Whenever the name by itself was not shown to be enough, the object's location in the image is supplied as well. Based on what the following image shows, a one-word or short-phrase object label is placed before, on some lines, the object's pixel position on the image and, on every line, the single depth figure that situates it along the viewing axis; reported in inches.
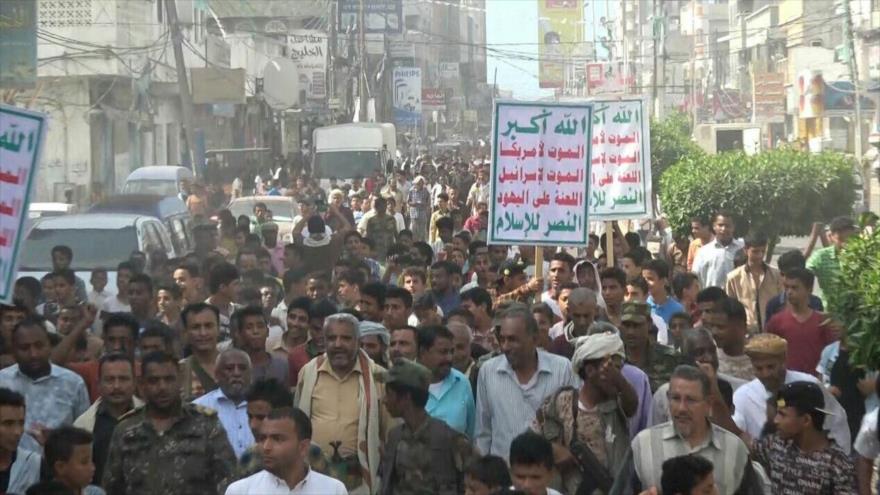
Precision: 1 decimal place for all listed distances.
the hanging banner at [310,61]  2274.9
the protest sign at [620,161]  559.2
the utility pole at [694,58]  3375.2
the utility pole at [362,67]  2169.0
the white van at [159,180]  1233.4
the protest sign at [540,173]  464.1
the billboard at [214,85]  1581.0
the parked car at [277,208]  1011.9
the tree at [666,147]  1395.2
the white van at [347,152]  1657.2
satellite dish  1814.7
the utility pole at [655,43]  2775.3
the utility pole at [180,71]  1256.2
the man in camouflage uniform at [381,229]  780.0
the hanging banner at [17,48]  1010.1
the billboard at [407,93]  3048.7
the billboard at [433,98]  3400.6
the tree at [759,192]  809.5
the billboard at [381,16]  2433.6
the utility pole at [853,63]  1620.3
